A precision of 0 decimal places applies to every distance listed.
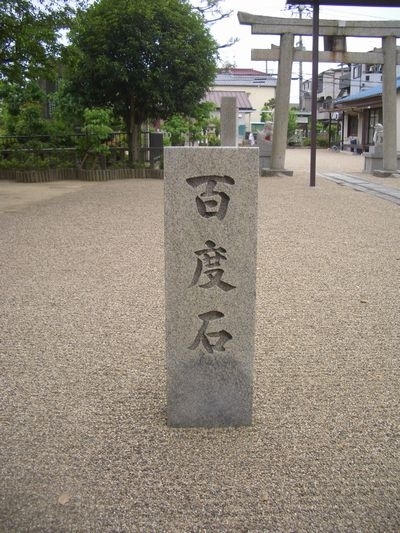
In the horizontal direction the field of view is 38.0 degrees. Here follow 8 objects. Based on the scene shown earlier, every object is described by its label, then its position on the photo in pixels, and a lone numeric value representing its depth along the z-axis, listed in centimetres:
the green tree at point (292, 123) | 4332
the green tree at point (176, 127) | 1753
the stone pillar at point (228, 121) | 816
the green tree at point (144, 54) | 1480
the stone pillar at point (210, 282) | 272
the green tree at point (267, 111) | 3894
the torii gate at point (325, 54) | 1488
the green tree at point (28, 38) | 1095
